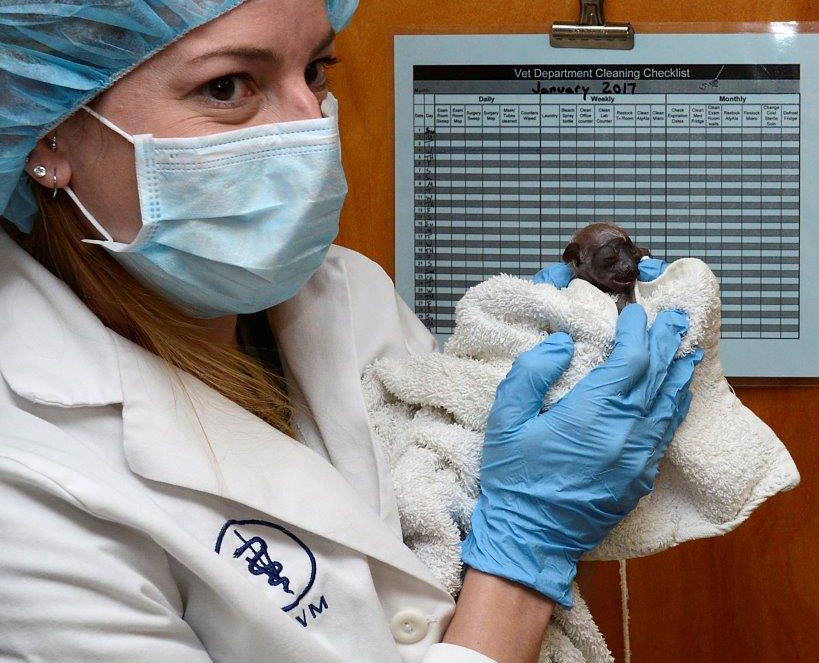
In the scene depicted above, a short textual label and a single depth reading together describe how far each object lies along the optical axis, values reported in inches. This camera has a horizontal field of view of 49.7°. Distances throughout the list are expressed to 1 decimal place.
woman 32.2
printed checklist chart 56.6
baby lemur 42.2
